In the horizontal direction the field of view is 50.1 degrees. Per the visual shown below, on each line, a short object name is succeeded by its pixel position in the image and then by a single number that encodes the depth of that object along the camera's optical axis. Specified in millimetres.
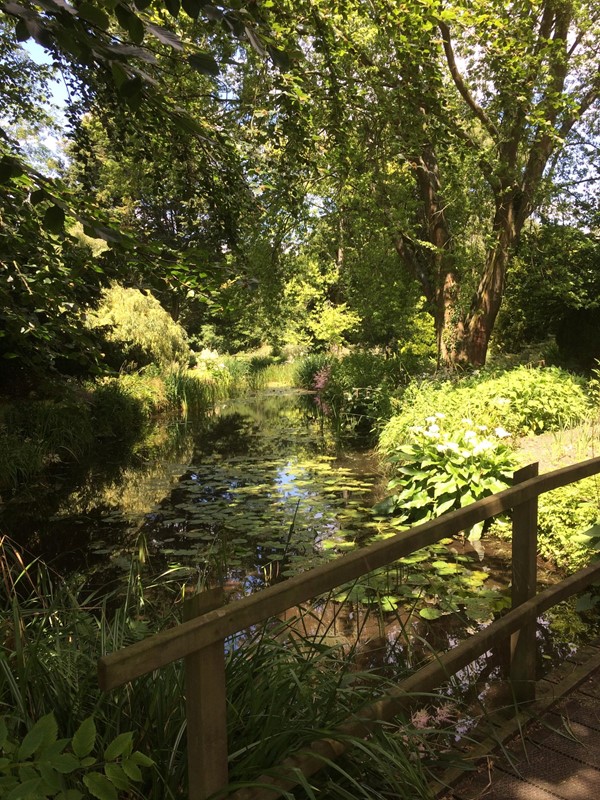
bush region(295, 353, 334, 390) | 22891
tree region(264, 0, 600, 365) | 7055
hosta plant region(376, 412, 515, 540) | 6500
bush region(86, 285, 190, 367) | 17312
